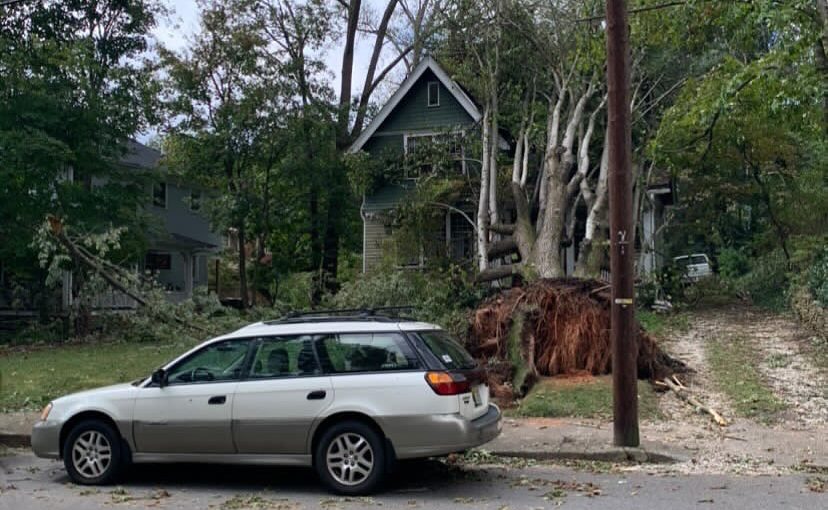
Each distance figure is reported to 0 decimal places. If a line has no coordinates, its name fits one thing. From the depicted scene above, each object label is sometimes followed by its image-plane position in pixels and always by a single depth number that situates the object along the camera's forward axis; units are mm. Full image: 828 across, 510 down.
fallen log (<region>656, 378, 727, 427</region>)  11075
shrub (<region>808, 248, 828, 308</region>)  16875
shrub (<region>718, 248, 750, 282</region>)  29812
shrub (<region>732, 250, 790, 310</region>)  24375
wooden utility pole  9555
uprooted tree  18906
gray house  35469
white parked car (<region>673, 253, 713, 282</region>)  25508
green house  25531
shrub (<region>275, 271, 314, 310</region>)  25062
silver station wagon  7645
